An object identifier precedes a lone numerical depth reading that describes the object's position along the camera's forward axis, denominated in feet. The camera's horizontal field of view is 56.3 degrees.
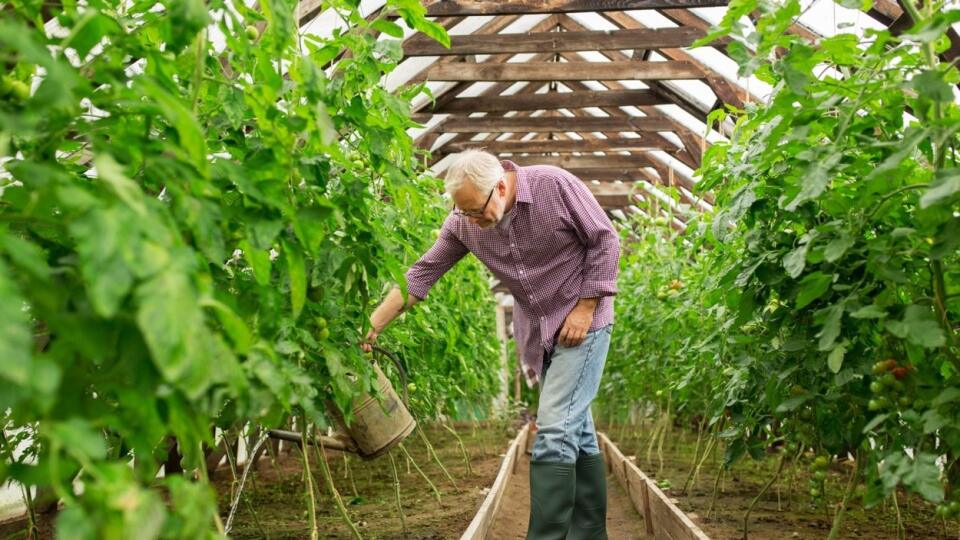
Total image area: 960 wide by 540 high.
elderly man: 9.80
